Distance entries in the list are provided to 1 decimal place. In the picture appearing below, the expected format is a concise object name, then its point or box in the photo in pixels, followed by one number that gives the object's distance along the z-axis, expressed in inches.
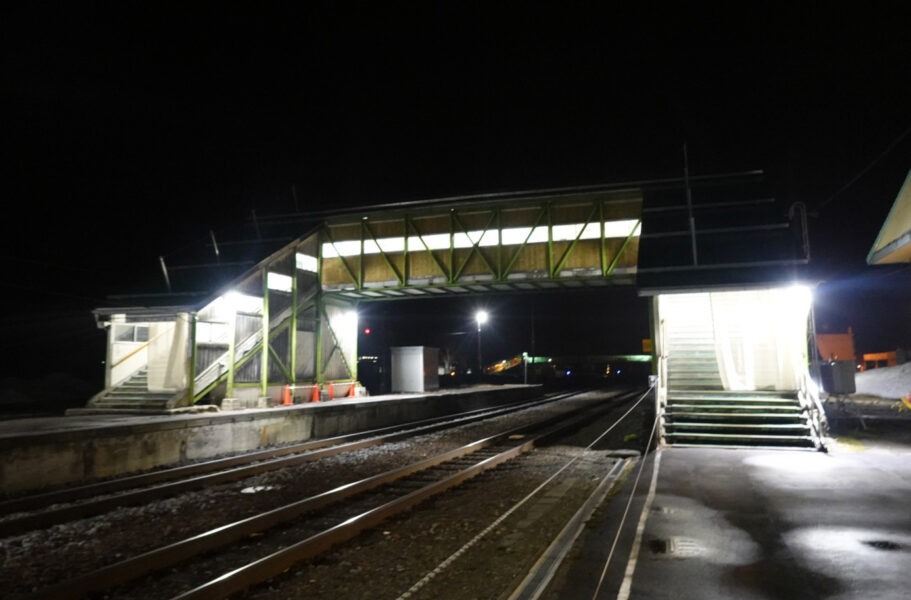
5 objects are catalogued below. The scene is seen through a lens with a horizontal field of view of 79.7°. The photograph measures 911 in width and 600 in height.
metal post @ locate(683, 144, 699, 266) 730.8
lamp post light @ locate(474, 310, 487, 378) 1680.2
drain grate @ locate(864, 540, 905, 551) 207.9
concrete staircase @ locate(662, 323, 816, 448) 461.7
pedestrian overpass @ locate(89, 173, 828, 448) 693.3
